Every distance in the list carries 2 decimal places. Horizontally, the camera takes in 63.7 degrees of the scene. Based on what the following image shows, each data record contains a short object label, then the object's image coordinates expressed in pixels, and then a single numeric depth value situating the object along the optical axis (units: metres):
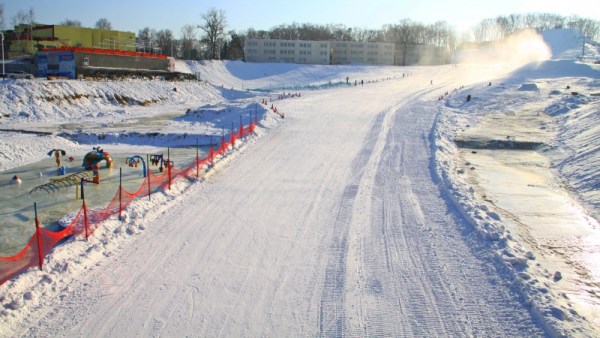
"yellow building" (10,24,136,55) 67.25
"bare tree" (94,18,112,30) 144.38
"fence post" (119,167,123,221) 11.15
